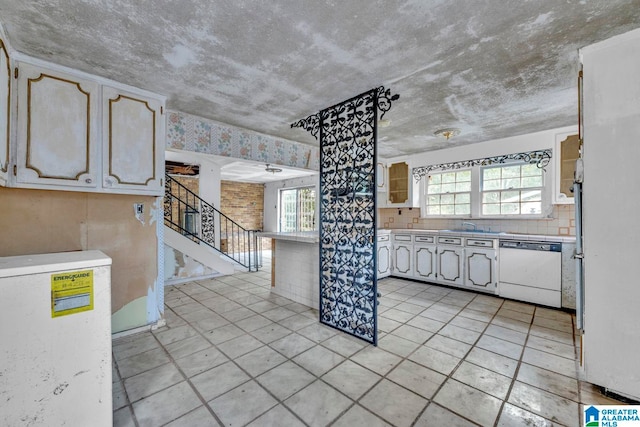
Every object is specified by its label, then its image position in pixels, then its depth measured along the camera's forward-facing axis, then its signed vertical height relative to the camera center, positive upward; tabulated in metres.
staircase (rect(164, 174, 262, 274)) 4.55 -0.38
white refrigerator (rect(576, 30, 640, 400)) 1.67 +0.00
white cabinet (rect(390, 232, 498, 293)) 3.86 -0.73
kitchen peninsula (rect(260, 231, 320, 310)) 3.33 -0.73
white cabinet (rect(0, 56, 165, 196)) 2.03 +0.65
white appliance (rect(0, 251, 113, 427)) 1.18 -0.62
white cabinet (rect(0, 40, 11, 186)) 1.73 +0.65
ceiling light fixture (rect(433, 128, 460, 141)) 3.60 +1.12
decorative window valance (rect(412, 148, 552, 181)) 3.83 +0.83
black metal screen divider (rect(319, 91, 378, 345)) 2.55 -0.38
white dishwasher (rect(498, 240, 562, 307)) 3.33 -0.74
